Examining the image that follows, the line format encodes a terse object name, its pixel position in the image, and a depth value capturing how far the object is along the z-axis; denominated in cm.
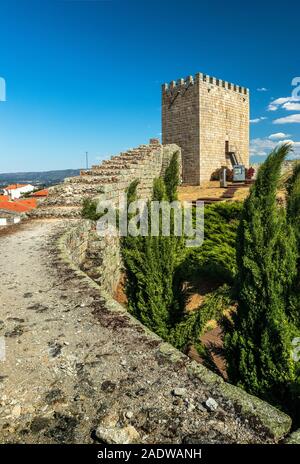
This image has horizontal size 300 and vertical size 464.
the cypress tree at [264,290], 464
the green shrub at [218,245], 1065
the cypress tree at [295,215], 507
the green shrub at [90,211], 764
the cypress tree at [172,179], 754
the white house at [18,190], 8738
